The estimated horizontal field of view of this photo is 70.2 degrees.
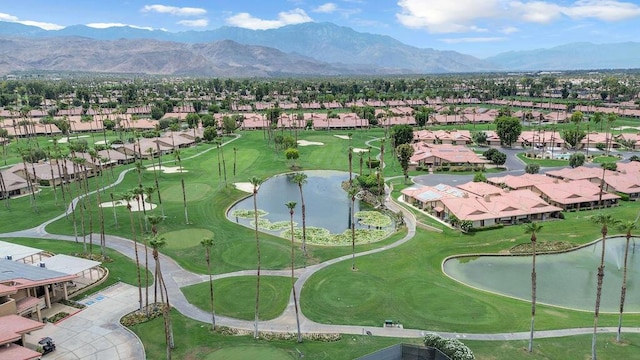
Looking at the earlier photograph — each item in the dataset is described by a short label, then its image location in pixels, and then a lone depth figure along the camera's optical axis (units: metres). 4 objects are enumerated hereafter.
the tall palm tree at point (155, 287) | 41.83
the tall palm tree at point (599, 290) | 40.12
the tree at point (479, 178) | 96.06
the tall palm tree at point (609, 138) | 134.45
